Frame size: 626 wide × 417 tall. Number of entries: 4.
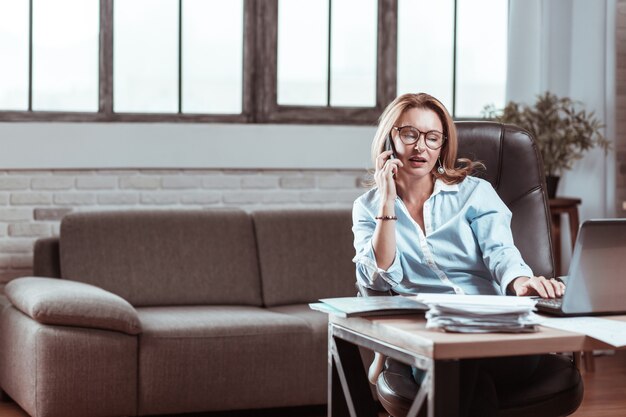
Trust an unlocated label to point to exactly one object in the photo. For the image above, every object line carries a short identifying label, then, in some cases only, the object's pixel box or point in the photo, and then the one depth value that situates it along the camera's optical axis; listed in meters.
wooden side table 4.81
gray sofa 3.63
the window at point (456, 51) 5.20
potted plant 4.80
